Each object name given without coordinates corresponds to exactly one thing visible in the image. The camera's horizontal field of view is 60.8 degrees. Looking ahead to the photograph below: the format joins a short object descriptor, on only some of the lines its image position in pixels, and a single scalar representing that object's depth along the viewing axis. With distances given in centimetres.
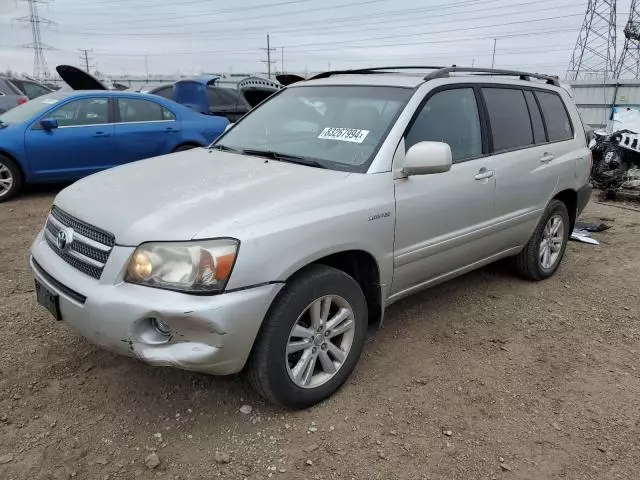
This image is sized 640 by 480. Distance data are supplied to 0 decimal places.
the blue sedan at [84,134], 698
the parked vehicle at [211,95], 943
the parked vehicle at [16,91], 1061
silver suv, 243
